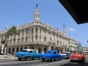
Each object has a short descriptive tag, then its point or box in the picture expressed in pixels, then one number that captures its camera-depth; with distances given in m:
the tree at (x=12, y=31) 22.93
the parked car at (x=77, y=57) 10.25
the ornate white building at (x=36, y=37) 26.21
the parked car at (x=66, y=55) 15.32
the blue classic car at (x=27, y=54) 11.76
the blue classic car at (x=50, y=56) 10.56
